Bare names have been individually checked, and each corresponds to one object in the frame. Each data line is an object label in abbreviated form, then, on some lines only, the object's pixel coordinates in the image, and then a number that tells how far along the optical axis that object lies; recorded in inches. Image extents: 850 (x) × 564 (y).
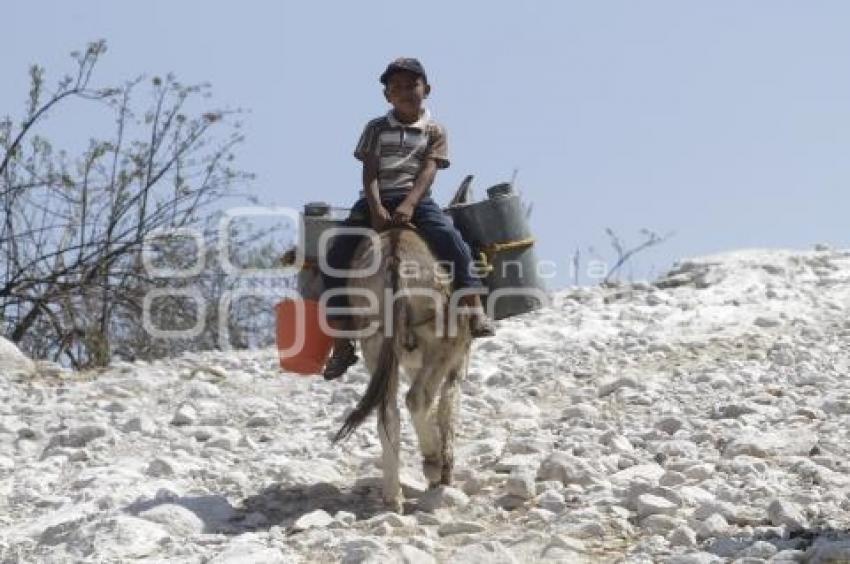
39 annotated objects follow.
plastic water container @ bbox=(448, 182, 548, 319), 629.3
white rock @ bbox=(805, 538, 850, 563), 428.5
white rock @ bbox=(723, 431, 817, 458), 616.4
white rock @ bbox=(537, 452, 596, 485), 578.2
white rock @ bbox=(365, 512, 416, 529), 536.1
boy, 585.3
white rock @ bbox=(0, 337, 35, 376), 943.7
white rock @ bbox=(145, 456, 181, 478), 617.9
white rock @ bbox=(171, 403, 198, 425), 752.3
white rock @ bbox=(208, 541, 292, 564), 484.4
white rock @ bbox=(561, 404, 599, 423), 735.5
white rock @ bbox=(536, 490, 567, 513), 544.1
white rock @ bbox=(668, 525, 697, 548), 478.6
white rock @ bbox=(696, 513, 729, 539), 484.7
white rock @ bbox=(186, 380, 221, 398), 842.2
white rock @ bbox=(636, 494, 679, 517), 514.0
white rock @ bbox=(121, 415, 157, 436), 714.2
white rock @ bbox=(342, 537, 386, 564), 475.8
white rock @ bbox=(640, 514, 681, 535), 501.4
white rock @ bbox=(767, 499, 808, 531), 496.7
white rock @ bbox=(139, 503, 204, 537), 530.3
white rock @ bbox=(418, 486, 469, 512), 570.9
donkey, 556.7
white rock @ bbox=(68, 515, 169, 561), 502.3
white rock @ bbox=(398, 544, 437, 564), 476.4
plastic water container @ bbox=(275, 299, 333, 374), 614.9
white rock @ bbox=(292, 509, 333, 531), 530.5
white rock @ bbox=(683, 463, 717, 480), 572.7
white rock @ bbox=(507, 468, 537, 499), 562.3
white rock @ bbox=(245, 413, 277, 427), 756.6
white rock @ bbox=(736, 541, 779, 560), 452.8
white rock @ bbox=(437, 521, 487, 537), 527.5
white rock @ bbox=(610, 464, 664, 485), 579.2
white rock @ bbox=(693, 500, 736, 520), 505.0
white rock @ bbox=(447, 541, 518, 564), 474.0
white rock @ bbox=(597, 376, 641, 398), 812.6
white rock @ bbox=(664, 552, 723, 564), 447.2
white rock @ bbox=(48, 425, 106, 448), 685.9
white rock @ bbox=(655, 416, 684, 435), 686.5
